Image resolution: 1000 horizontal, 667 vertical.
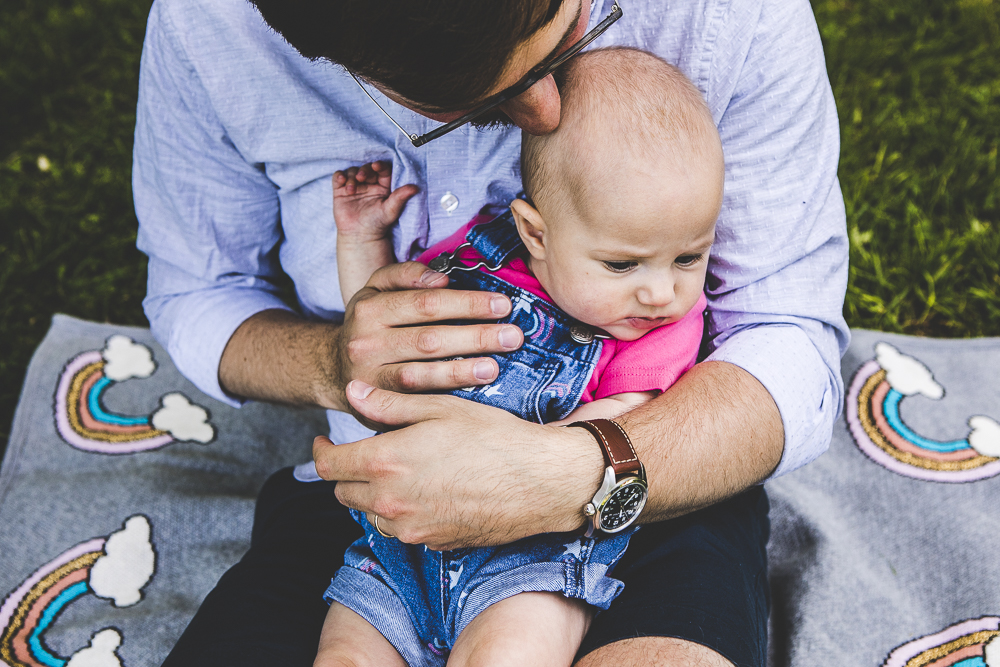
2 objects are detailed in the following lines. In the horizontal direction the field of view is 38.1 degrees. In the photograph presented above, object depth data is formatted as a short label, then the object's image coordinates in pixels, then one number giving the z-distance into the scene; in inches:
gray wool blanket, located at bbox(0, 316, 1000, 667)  40.3
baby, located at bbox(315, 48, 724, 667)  34.6
